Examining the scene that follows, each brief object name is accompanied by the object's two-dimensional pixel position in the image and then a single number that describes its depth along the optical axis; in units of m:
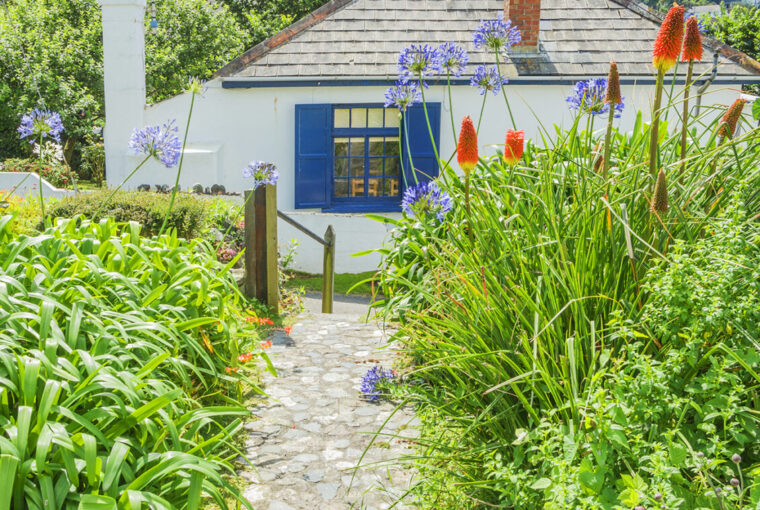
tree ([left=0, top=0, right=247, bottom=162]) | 17.06
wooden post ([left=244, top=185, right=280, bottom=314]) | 6.52
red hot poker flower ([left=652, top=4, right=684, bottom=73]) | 2.32
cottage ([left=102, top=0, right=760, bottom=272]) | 11.77
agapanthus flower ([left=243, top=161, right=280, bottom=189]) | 4.74
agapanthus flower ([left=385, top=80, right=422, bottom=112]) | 3.96
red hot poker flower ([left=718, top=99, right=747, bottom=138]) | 2.55
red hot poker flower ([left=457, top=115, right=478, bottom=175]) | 2.87
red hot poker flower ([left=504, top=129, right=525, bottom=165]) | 2.98
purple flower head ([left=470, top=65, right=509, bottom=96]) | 3.83
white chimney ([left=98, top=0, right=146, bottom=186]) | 10.48
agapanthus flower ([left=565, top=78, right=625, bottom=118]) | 3.22
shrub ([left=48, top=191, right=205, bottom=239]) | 6.82
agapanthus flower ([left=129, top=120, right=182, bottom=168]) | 3.72
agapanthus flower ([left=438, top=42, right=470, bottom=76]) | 3.76
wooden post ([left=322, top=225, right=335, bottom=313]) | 7.96
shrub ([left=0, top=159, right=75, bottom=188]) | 13.29
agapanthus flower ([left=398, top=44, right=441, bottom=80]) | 3.68
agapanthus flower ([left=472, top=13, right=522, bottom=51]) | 3.58
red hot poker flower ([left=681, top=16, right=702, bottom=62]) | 2.44
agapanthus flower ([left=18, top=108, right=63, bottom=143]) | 3.69
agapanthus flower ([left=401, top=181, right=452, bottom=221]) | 4.59
